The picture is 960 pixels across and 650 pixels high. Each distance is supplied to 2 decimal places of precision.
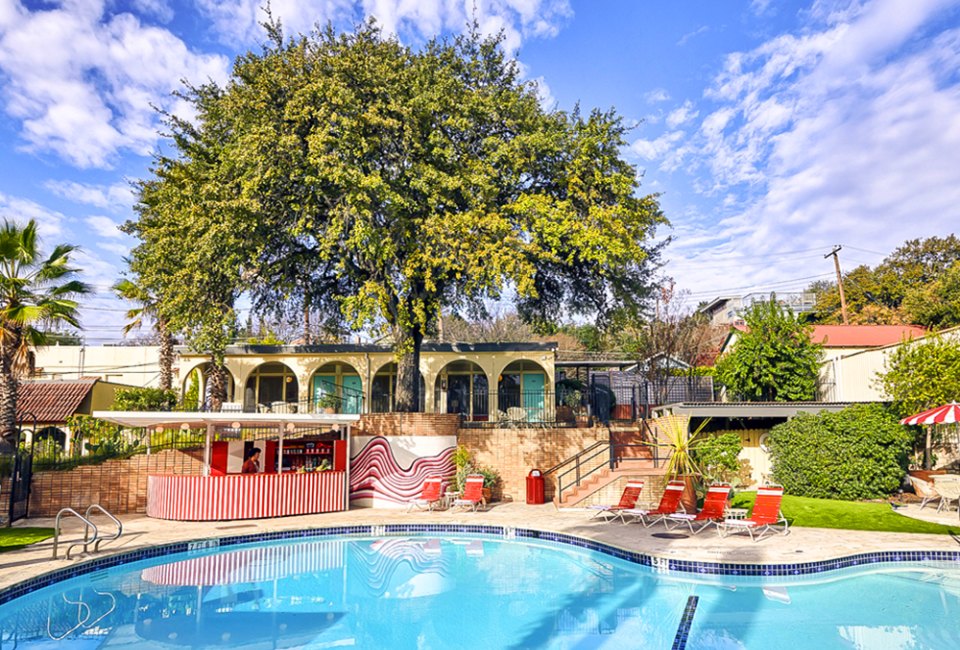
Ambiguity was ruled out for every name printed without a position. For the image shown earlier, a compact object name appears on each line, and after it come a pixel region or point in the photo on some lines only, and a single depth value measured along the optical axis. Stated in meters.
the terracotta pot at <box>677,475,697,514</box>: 15.81
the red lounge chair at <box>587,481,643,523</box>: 14.36
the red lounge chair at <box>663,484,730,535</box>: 12.88
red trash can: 18.08
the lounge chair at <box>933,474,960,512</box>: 15.01
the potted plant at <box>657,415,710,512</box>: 15.96
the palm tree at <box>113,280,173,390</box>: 23.36
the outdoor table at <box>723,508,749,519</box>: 12.72
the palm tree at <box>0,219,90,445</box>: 16.58
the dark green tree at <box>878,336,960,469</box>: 16.94
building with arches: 25.17
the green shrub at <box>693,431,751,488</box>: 18.44
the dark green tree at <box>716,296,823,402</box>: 21.36
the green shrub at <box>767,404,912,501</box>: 16.22
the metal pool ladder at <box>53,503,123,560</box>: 10.90
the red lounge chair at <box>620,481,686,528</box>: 13.80
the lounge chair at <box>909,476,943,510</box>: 15.25
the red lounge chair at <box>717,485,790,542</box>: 11.94
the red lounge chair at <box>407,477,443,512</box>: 16.81
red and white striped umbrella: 14.36
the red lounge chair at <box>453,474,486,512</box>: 16.73
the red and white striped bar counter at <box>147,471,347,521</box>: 15.34
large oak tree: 16.97
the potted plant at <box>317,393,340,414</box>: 24.69
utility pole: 36.84
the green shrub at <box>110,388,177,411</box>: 22.64
